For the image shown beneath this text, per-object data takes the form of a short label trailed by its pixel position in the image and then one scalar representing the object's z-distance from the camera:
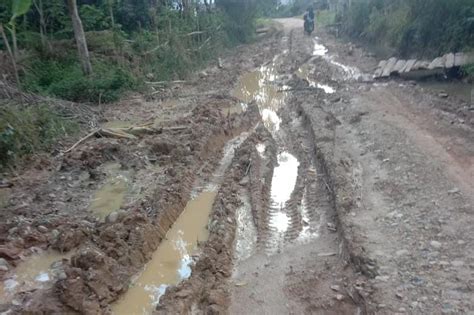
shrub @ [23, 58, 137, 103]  13.09
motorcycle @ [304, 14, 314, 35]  30.08
